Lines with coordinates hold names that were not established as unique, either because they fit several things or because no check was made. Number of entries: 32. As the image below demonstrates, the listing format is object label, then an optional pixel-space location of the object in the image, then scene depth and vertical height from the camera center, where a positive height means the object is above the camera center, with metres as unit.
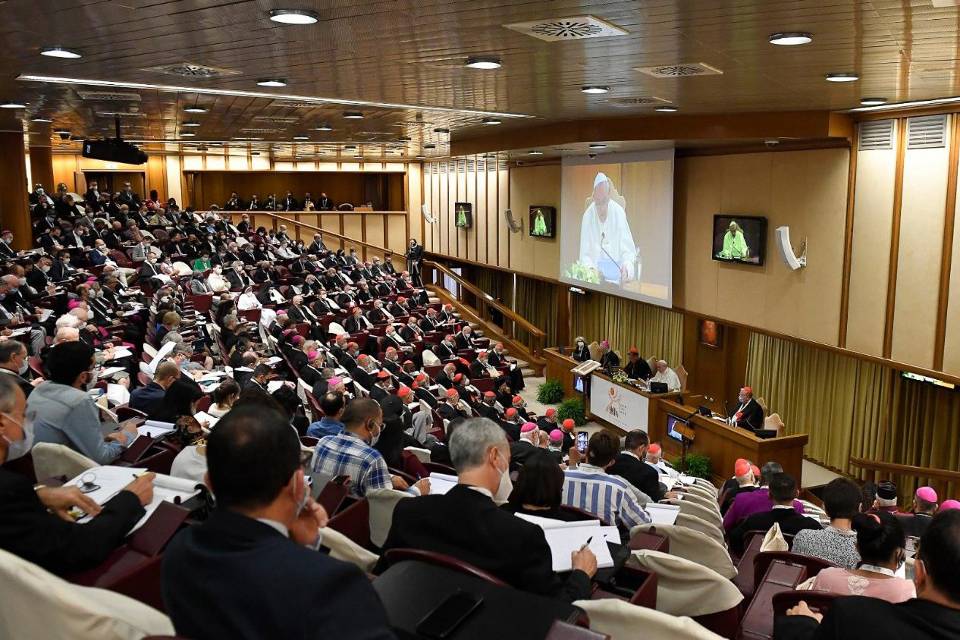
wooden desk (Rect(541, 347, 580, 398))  15.51 -3.33
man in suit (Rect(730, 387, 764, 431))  11.12 -3.01
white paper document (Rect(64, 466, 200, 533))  2.83 -1.03
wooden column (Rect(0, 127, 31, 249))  15.43 +0.33
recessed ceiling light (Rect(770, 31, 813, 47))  5.31 +1.05
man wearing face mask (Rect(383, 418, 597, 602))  2.31 -0.98
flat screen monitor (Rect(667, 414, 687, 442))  11.87 -3.42
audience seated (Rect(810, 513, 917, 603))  3.00 -1.41
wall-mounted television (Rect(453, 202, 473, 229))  23.47 -0.49
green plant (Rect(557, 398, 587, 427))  14.66 -3.87
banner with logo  12.84 -3.44
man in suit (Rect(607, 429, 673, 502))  5.44 -1.86
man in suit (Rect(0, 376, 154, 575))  2.18 -0.94
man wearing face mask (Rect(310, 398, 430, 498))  4.00 -1.32
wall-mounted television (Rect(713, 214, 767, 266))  11.88 -0.63
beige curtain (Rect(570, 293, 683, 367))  15.63 -2.68
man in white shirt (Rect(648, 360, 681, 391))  13.73 -3.05
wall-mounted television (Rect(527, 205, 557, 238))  18.38 -0.55
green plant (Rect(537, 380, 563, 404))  15.66 -3.78
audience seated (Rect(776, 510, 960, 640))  1.91 -0.99
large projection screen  14.02 -0.52
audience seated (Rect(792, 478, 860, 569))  3.93 -1.66
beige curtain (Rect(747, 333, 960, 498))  9.93 -2.89
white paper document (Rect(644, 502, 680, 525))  4.41 -1.75
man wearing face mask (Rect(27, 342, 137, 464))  3.85 -1.02
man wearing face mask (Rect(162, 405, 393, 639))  1.43 -0.67
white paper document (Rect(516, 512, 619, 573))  2.65 -1.16
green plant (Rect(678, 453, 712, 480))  11.20 -3.73
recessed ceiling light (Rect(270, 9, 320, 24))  4.75 +1.09
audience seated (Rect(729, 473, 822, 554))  4.91 -1.97
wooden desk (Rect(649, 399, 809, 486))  10.30 -3.28
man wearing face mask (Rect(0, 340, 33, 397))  4.92 -0.96
